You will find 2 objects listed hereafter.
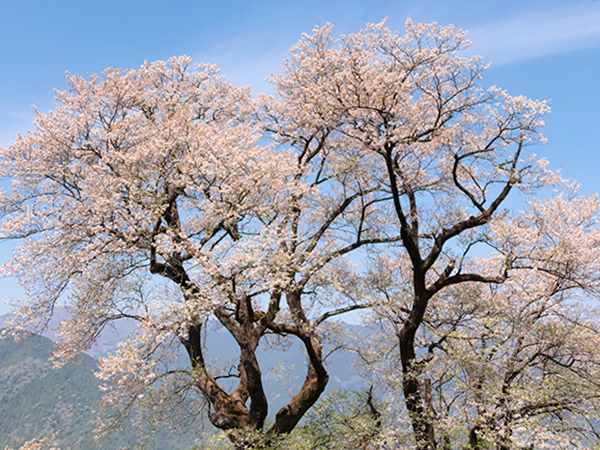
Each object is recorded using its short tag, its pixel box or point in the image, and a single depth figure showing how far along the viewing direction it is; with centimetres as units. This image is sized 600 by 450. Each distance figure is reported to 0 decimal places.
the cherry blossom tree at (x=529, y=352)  904
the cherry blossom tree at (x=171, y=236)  938
